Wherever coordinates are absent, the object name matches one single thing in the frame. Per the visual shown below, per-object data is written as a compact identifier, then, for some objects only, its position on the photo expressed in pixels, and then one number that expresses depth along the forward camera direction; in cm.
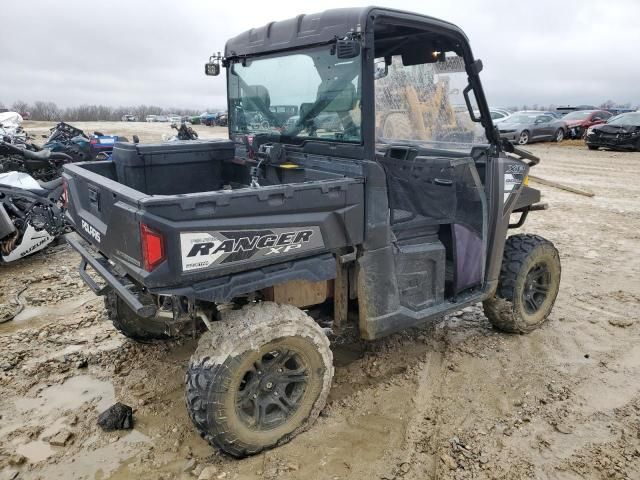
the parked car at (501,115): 1929
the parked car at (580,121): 2022
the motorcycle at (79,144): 926
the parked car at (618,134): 1602
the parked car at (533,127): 1844
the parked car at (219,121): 3015
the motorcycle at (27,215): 591
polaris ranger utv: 261
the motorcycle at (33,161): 771
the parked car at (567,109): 2543
